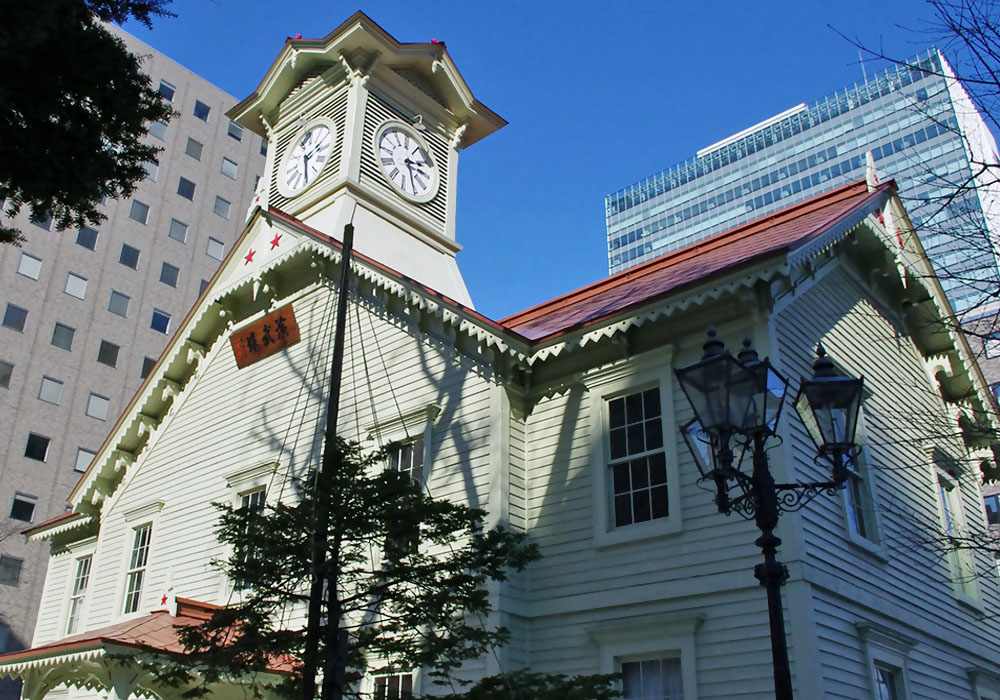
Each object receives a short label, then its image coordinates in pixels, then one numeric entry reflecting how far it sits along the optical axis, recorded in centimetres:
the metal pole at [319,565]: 908
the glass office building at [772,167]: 10844
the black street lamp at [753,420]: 671
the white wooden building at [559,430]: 1136
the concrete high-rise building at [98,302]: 3919
